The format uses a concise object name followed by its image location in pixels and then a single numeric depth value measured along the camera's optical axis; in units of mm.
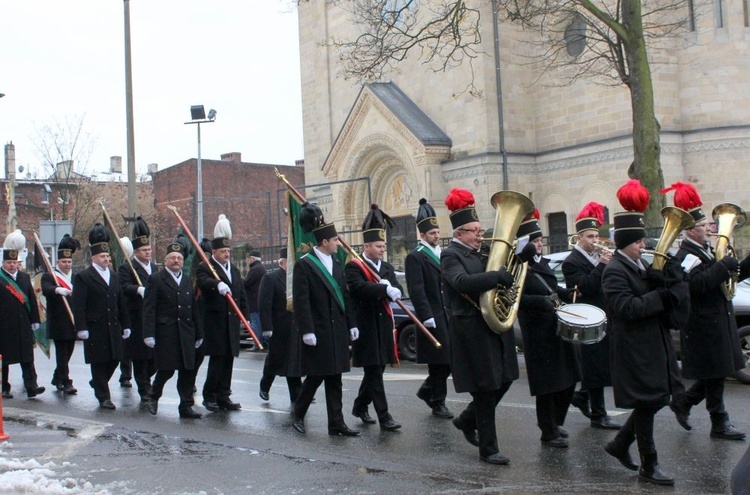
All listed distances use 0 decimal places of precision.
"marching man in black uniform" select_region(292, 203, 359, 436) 8992
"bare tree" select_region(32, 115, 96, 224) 39812
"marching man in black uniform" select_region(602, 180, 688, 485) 6770
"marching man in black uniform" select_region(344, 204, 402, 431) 9320
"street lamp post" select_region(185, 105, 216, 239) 28484
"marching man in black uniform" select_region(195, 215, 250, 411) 10969
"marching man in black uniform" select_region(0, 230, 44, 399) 12812
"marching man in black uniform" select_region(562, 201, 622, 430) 9008
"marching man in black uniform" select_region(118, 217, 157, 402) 11961
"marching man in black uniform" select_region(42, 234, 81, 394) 12883
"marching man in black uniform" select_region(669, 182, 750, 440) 8195
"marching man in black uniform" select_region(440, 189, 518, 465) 7441
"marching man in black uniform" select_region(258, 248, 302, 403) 10914
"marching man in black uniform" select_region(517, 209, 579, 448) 7922
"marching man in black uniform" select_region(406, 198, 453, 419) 9773
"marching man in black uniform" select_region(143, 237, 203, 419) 10625
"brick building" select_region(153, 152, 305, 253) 53031
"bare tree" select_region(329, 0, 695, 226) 19312
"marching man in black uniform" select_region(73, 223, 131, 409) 11719
